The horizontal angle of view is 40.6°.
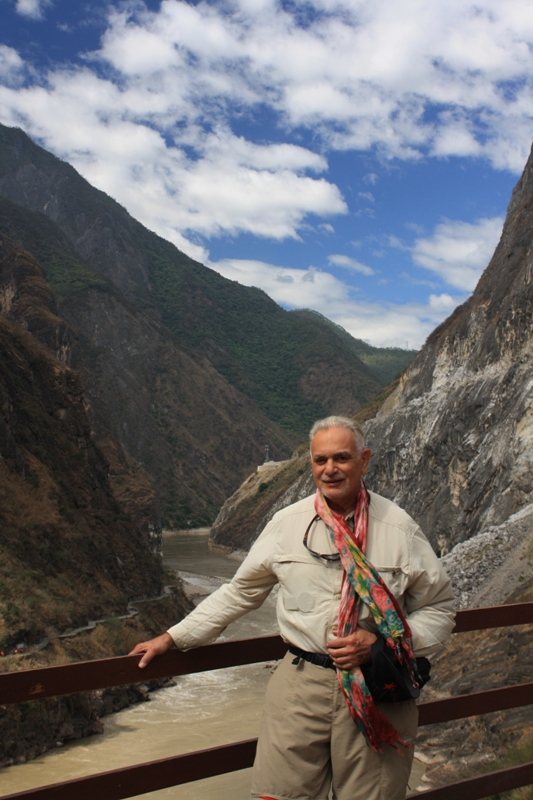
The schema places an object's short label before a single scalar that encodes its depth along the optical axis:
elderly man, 2.82
